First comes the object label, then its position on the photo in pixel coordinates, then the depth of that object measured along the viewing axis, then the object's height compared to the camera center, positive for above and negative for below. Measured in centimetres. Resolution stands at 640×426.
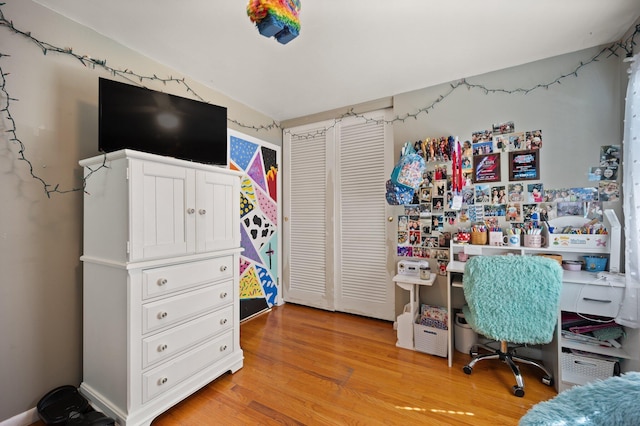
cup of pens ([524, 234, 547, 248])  207 -22
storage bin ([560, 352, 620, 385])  167 -104
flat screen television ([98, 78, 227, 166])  163 +68
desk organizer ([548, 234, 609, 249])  189 -21
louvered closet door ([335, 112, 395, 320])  287 -5
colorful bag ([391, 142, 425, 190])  232 +40
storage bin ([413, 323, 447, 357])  215 -109
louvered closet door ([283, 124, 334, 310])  321 -3
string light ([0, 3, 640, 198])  146 +110
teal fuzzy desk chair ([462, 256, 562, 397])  162 -56
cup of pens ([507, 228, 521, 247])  214 -20
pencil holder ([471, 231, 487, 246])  227 -21
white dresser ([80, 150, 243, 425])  141 -41
